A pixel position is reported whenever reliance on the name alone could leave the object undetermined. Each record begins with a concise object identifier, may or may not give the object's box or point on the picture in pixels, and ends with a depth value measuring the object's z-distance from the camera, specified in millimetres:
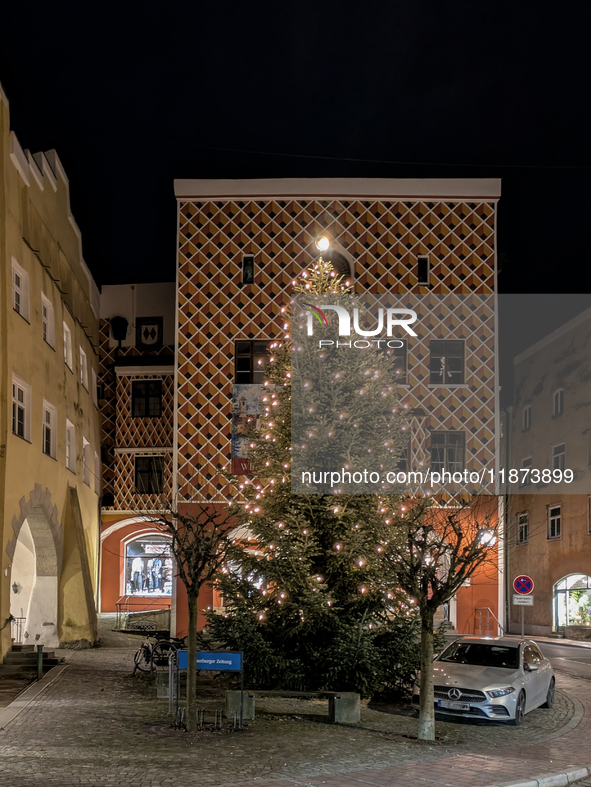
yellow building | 21391
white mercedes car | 14672
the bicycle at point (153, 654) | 19750
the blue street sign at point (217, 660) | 13633
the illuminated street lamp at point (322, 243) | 23250
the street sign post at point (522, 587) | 25594
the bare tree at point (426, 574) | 12922
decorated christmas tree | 15906
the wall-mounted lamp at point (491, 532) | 14117
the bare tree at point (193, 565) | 12781
